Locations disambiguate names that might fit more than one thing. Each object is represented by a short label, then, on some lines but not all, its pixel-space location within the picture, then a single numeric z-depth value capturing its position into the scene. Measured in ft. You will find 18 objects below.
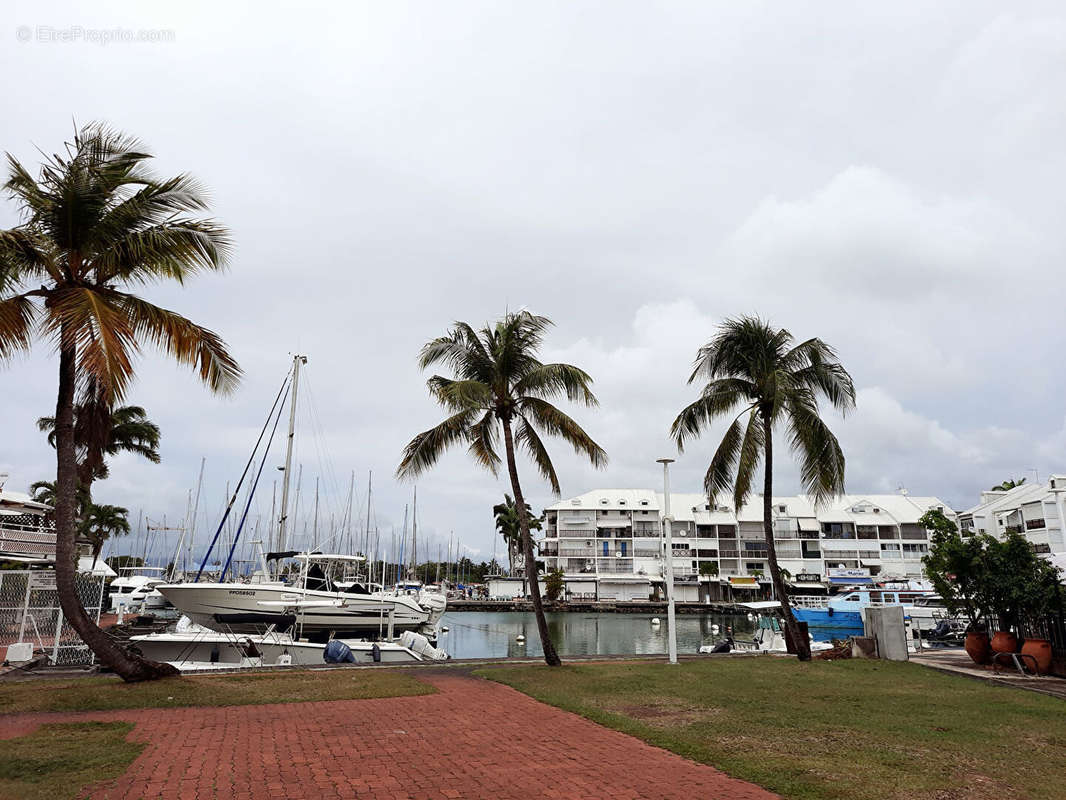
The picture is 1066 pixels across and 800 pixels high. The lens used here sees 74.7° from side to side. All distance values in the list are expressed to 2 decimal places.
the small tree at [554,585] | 251.31
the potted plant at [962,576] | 61.82
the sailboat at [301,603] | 88.99
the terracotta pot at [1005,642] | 59.52
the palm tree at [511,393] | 63.10
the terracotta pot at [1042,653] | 55.21
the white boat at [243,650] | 73.92
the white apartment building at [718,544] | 268.82
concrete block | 66.49
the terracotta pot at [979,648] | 62.95
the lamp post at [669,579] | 63.21
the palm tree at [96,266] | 38.27
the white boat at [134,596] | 154.10
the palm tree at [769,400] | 66.69
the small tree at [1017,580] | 56.34
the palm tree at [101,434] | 53.57
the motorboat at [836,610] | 145.02
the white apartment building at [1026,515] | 151.33
